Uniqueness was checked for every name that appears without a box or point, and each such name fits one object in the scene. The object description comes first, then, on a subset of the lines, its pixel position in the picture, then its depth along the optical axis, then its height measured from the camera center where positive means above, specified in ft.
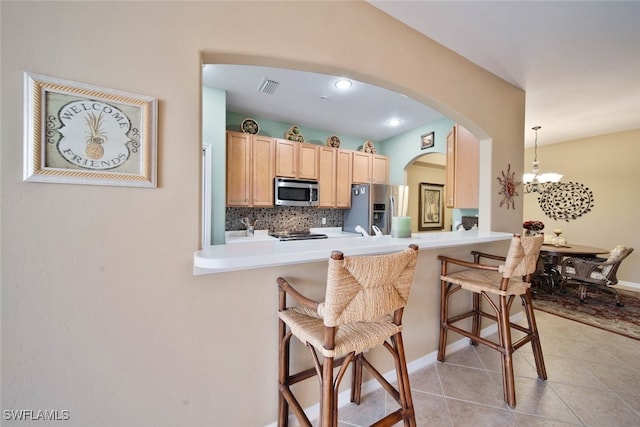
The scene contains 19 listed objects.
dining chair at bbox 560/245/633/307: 10.59 -2.55
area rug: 8.95 -4.00
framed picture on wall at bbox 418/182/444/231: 19.48 +0.44
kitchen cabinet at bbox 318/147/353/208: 13.70 +1.91
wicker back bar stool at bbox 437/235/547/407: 5.22 -1.77
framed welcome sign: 2.77 +0.91
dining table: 11.43 -1.95
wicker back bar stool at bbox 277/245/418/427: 3.17 -1.73
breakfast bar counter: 3.38 -0.64
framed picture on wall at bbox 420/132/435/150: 13.29 +3.95
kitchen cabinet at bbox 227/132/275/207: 11.12 +1.93
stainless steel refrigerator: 13.52 +0.40
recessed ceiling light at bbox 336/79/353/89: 8.78 +4.67
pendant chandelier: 12.74 +1.86
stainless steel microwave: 12.15 +0.96
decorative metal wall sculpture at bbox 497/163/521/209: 8.25 +0.88
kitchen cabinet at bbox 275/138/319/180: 12.36 +2.68
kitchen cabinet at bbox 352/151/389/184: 14.80 +2.70
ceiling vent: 8.96 +4.68
